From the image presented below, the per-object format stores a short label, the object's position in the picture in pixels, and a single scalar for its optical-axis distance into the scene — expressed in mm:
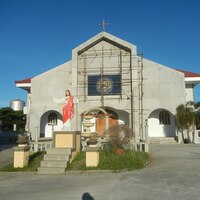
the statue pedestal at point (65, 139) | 14227
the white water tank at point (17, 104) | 64300
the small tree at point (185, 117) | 24828
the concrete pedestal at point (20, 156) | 13069
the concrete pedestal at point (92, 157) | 12367
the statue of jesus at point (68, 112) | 14898
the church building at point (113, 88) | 26359
